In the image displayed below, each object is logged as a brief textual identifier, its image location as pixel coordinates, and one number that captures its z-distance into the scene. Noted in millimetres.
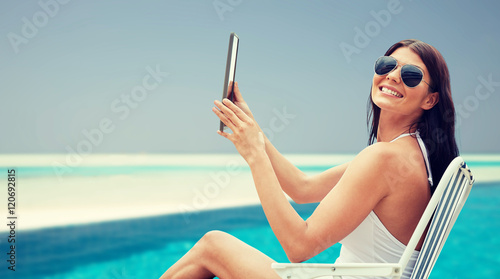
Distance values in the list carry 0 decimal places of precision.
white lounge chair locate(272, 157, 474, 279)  1254
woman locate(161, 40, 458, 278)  1323
